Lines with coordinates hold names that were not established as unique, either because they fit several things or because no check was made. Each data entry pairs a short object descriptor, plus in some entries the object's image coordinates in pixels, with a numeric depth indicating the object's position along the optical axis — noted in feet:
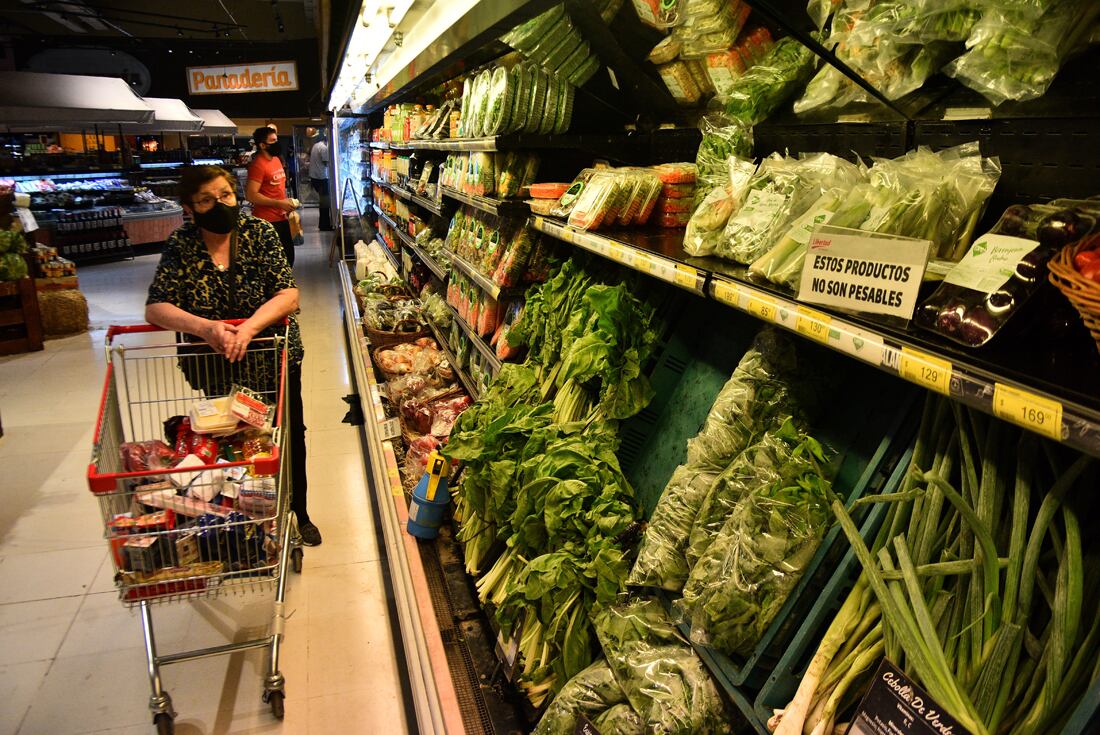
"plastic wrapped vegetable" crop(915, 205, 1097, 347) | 3.20
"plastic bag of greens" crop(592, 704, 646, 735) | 4.82
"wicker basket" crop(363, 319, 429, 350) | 16.35
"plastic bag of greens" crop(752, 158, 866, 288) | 4.48
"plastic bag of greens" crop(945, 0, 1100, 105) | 3.85
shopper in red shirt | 24.45
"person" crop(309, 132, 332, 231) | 46.47
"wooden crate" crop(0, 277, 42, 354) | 21.31
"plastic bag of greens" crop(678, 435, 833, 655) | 4.23
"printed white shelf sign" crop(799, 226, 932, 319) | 3.51
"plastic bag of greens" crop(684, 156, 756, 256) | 5.72
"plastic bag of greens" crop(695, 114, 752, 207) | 6.71
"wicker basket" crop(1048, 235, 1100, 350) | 2.78
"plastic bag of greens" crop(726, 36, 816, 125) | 6.14
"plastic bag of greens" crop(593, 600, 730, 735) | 4.67
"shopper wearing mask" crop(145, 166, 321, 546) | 8.66
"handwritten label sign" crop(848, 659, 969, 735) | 3.20
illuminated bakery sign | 57.21
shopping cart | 6.79
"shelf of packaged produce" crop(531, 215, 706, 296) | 5.22
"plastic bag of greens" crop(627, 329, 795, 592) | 5.27
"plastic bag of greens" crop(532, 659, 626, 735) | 5.29
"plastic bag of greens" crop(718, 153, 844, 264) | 5.03
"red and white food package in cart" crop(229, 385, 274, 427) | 7.77
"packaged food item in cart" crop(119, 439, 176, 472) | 7.38
